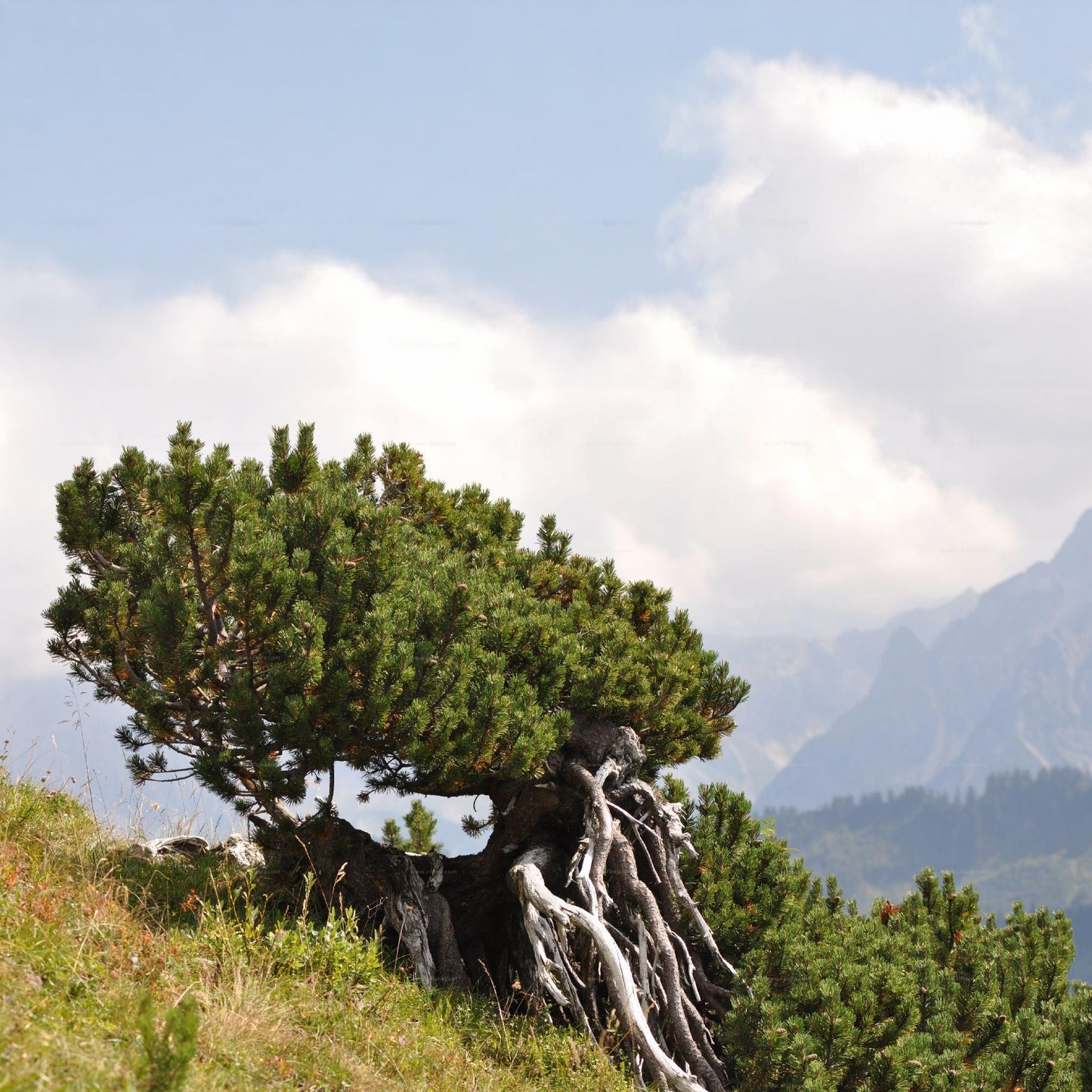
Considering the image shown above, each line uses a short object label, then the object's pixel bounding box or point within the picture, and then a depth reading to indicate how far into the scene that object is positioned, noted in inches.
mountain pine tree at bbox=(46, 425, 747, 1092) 732.7
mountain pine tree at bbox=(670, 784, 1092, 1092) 711.7
